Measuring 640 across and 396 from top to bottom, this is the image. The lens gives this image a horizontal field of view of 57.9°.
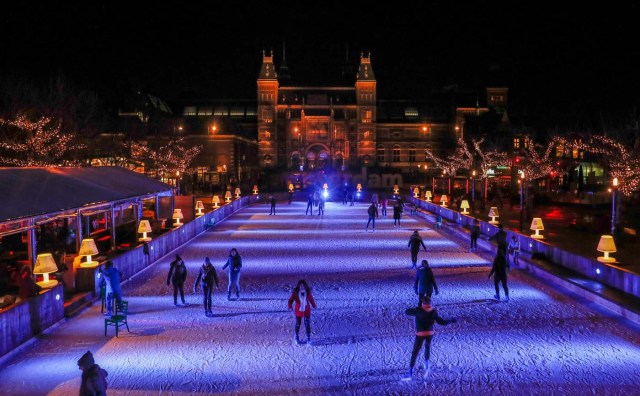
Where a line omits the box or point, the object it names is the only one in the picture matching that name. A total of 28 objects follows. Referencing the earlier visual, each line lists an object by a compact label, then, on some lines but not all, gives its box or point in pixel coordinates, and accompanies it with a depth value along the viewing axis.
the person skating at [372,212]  25.53
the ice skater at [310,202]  34.69
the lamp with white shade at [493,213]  24.14
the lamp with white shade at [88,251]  12.91
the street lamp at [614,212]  20.42
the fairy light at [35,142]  26.67
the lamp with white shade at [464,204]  28.87
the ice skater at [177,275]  11.74
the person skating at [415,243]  16.00
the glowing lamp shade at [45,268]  11.30
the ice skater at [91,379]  5.57
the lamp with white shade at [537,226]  19.05
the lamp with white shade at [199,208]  29.45
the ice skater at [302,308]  9.16
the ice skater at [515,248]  16.41
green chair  9.60
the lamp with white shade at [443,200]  35.31
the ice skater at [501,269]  11.98
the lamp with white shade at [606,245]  13.93
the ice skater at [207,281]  10.95
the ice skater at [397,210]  27.33
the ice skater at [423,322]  7.68
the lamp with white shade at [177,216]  23.88
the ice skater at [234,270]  12.11
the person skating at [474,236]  19.48
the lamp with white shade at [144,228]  18.42
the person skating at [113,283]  10.20
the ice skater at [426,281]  10.84
